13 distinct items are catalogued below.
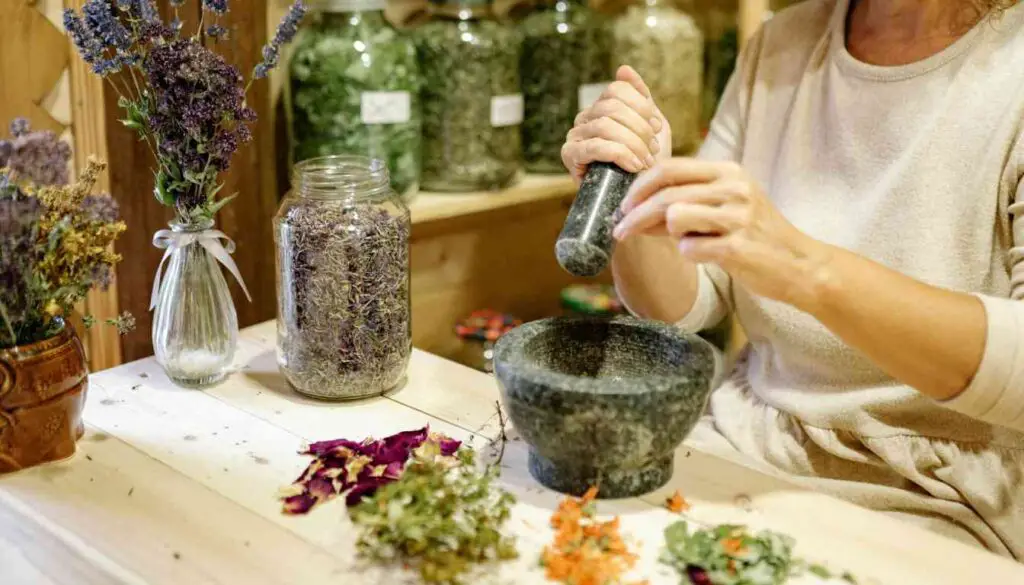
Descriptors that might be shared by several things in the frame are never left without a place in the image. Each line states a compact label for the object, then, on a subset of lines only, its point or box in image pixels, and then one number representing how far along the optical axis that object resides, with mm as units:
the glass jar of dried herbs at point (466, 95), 1743
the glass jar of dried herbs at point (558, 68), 1888
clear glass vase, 1212
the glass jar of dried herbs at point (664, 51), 1940
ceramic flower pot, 1012
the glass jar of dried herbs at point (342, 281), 1167
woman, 1000
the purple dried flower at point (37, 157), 982
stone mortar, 930
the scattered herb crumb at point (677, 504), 977
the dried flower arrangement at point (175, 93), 1100
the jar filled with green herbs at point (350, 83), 1609
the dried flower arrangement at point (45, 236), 983
